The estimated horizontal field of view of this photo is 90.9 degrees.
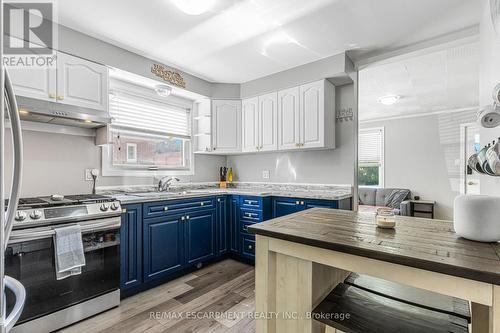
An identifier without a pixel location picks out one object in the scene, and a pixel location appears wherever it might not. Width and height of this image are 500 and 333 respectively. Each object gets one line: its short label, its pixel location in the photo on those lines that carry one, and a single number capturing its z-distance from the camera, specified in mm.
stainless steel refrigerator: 606
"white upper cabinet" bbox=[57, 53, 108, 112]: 2139
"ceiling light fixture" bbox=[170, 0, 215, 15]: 1889
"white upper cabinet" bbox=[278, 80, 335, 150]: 2936
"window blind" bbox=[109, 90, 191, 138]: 2889
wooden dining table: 781
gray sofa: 5254
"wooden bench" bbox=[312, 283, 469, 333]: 1016
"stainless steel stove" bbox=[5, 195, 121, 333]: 1646
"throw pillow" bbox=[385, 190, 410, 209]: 4977
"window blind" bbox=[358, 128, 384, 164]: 5762
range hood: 1888
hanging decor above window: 2912
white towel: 1747
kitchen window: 2859
